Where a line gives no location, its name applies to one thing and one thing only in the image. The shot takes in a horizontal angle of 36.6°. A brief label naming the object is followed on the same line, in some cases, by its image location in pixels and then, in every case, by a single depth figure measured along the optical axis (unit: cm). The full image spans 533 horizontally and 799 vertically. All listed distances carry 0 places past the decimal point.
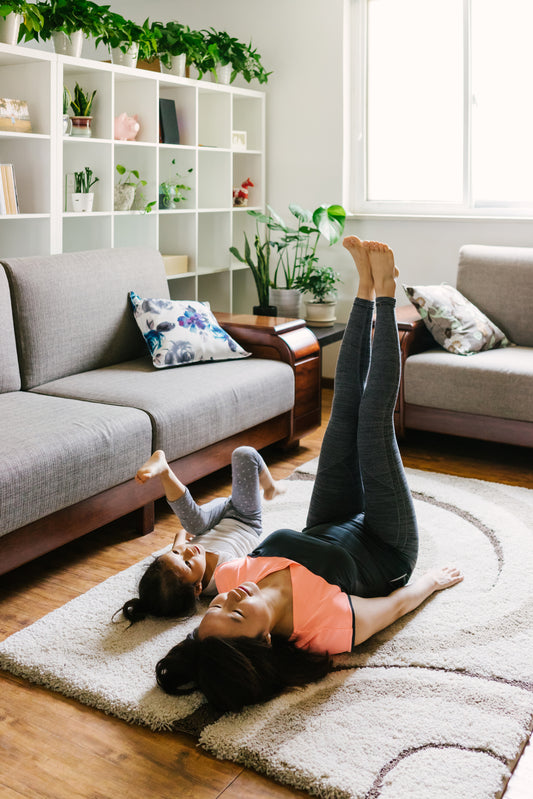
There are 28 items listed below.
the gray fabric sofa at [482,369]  334
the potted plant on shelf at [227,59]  420
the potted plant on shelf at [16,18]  301
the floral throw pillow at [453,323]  362
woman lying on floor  171
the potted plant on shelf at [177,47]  393
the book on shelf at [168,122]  404
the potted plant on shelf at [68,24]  327
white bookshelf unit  332
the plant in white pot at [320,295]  438
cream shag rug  154
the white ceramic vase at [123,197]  384
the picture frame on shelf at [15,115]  315
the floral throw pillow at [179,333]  316
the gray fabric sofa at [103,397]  222
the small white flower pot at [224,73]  437
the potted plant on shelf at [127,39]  353
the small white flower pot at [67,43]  336
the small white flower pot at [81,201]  355
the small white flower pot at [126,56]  370
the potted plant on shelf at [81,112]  352
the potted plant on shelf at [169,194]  410
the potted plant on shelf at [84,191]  355
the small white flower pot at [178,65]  404
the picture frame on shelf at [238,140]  456
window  420
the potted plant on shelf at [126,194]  383
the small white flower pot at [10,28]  308
